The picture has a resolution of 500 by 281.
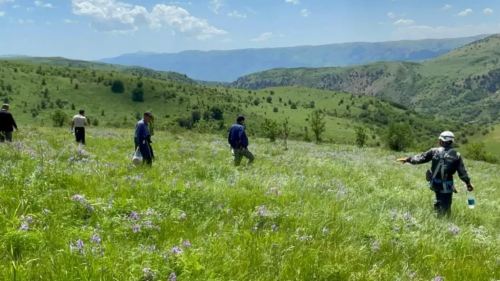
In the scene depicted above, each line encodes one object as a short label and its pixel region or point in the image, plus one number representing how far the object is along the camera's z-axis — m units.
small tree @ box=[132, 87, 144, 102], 144.62
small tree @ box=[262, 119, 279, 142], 40.31
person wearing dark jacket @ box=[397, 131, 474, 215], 8.41
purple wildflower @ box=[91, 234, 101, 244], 3.52
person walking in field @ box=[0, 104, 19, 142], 16.28
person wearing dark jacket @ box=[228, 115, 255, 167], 13.05
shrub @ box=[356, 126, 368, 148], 55.88
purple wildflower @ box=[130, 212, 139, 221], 4.62
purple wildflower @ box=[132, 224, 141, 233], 4.22
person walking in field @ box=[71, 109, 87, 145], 17.91
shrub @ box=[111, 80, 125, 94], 145.89
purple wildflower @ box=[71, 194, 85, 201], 4.90
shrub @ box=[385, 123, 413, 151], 48.09
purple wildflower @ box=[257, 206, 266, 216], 5.29
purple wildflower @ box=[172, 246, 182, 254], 3.54
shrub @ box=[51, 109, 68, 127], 49.91
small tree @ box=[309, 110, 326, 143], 49.78
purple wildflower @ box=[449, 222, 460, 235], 6.08
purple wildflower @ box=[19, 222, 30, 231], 3.71
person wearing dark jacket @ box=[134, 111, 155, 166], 10.76
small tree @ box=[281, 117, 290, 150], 39.96
